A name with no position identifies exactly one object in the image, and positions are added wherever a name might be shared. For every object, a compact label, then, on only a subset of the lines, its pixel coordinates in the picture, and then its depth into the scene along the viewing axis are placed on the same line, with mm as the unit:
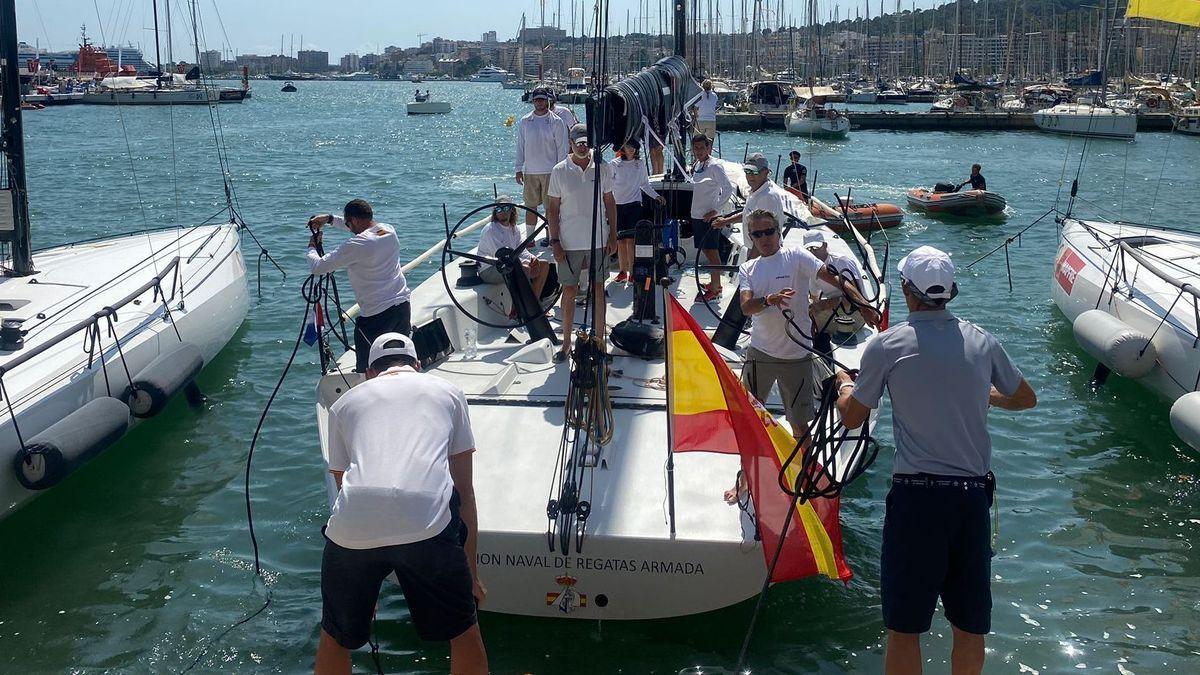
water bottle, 8344
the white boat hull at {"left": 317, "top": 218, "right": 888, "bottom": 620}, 5523
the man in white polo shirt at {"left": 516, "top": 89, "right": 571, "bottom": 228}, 10914
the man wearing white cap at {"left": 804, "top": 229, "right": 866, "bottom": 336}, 5902
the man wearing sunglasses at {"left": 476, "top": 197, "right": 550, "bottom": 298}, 9148
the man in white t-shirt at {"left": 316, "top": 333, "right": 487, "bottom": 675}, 3895
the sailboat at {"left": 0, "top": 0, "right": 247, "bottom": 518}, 7508
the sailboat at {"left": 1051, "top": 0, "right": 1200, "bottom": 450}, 9523
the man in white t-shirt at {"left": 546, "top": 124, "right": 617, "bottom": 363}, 7879
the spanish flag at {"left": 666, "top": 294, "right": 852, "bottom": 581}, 5441
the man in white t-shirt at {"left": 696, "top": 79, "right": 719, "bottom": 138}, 18109
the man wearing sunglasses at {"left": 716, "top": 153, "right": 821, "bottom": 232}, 8141
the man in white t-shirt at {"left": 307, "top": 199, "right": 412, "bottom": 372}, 7353
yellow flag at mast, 13109
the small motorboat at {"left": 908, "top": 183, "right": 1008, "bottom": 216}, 23266
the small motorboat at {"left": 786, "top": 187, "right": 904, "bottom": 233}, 18703
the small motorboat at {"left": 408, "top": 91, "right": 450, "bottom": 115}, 80688
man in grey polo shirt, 4137
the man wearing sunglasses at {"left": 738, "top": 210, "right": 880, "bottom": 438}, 6082
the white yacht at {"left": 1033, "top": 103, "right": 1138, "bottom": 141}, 46281
